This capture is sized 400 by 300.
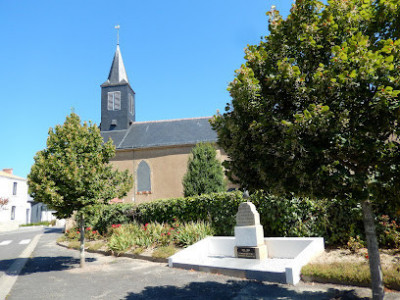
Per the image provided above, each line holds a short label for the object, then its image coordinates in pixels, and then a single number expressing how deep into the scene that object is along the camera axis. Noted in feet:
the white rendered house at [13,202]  116.26
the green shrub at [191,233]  38.32
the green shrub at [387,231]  27.66
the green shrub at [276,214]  30.63
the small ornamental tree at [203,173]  58.54
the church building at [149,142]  83.92
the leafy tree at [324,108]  13.46
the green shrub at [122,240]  40.16
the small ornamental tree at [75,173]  30.22
